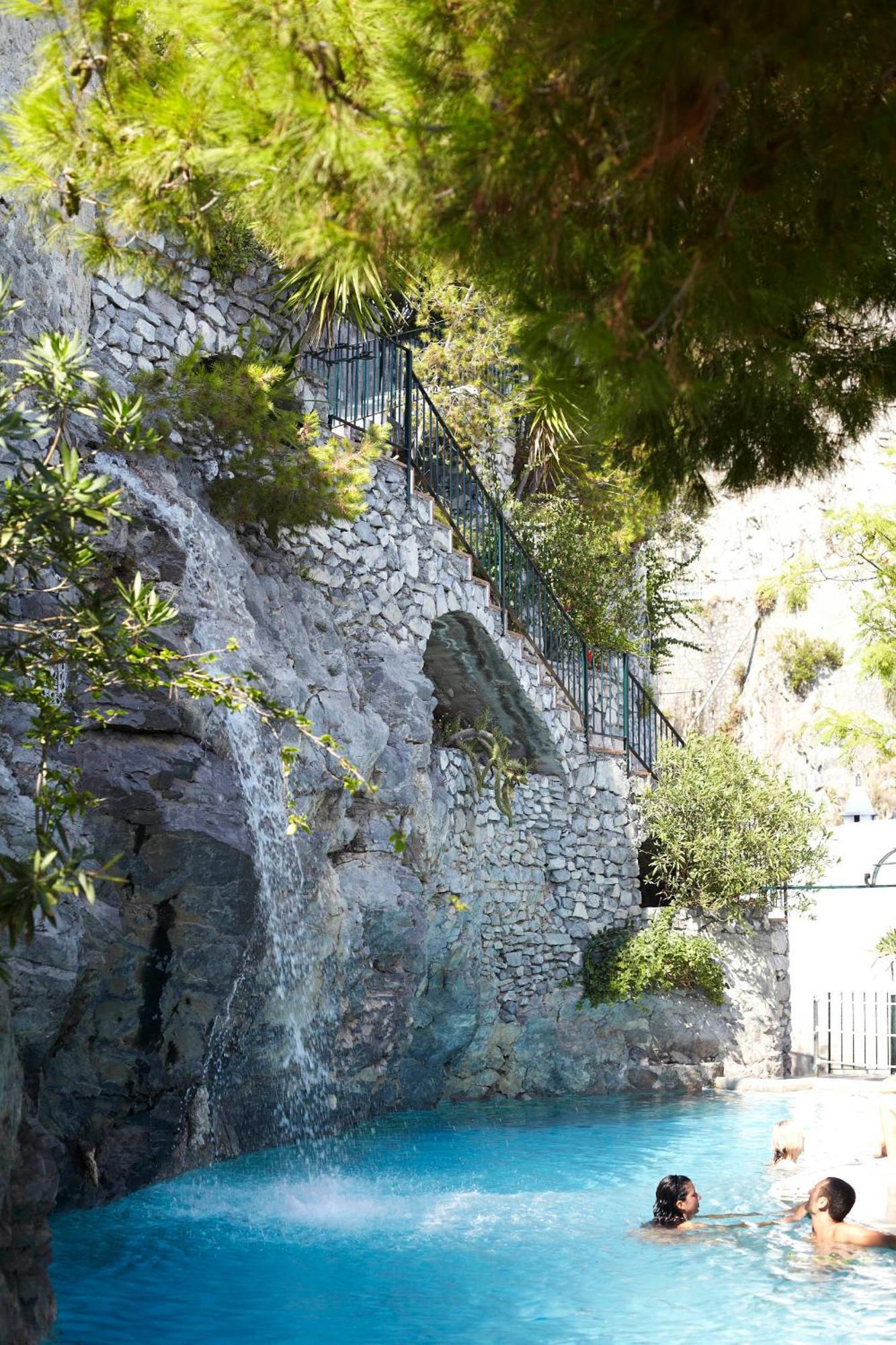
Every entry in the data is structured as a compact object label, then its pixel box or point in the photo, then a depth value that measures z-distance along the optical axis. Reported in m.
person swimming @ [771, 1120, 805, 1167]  8.82
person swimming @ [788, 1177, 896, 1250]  6.80
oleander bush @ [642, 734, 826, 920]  14.16
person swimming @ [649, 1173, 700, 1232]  7.14
